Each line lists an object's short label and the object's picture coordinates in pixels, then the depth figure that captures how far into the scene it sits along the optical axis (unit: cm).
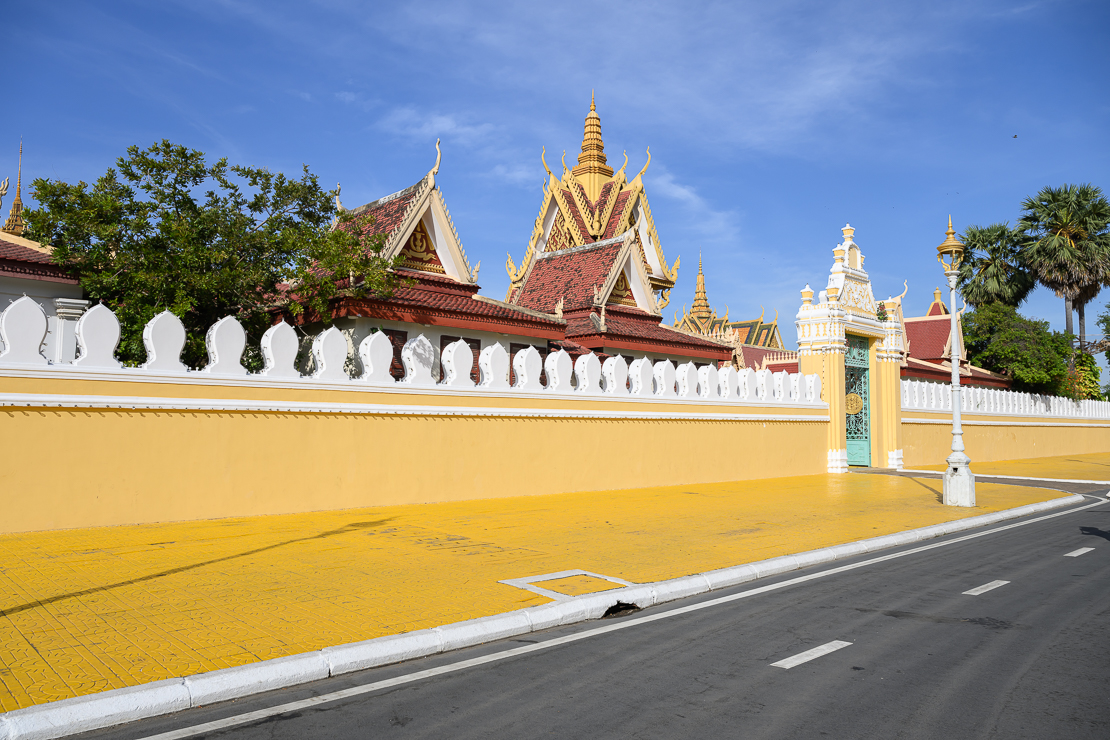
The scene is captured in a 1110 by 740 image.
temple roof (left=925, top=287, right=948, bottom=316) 4803
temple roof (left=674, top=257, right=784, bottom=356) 5862
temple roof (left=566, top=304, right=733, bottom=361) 2145
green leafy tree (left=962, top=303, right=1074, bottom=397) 3394
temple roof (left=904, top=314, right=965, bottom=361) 4125
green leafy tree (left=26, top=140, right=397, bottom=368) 1294
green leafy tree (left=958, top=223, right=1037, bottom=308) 4012
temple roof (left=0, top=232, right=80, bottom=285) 1482
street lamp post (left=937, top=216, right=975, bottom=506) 1321
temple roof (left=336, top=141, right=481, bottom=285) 1817
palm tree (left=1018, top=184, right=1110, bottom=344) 3750
